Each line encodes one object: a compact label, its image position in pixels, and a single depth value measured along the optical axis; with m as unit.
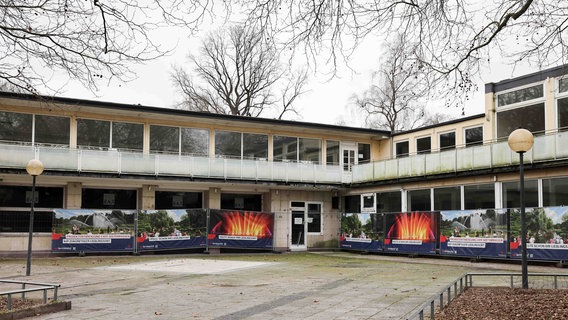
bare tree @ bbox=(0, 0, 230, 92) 8.91
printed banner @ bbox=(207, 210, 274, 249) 28.08
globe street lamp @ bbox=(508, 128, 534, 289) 12.01
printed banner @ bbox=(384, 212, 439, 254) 24.97
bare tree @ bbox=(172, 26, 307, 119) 47.12
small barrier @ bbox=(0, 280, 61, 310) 9.79
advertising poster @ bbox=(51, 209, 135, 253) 25.02
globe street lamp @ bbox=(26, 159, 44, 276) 17.16
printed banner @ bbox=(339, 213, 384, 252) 27.90
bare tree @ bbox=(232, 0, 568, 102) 7.84
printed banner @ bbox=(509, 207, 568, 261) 19.66
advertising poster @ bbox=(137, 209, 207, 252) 26.62
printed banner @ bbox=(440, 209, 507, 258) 21.77
